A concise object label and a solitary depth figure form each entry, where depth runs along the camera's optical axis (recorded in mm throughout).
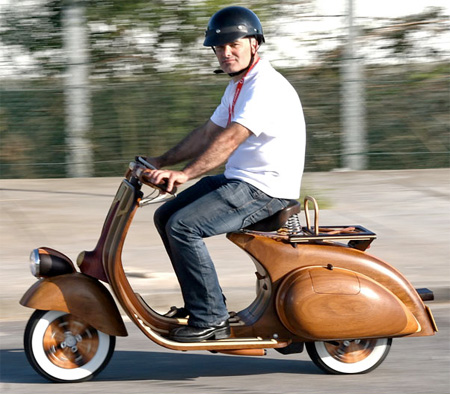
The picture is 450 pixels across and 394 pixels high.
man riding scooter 8871
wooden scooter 9063
